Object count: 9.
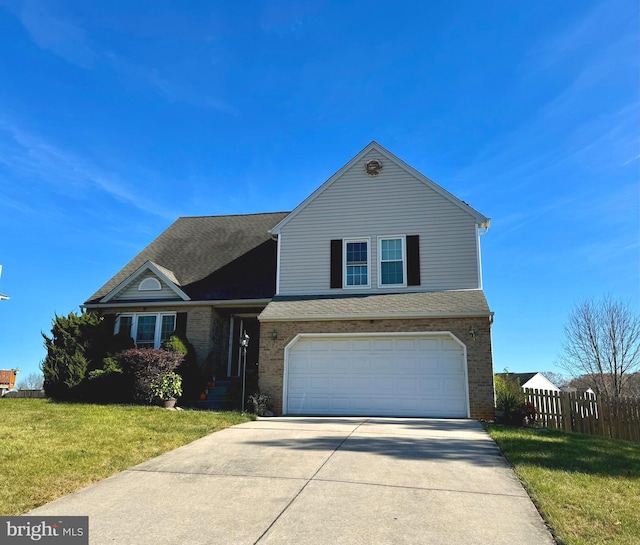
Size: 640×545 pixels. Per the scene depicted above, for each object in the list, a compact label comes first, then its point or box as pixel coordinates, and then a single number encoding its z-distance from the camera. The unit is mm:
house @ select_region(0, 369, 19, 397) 25938
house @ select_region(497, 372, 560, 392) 33062
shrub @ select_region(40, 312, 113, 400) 15461
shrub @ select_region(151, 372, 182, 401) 14469
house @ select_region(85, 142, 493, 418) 13781
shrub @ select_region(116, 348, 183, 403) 14531
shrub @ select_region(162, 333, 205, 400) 15781
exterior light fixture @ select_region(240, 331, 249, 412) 13634
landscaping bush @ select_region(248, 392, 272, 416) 13719
